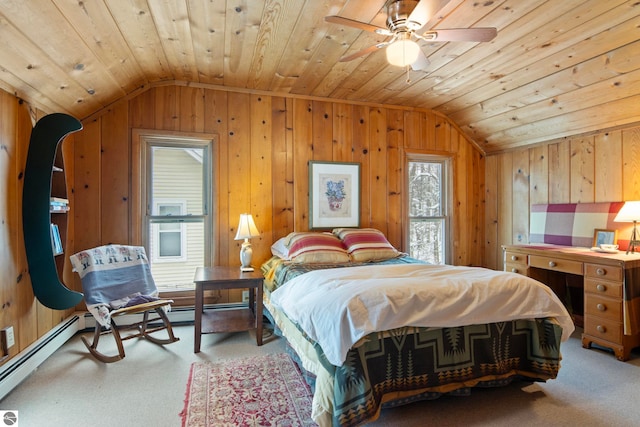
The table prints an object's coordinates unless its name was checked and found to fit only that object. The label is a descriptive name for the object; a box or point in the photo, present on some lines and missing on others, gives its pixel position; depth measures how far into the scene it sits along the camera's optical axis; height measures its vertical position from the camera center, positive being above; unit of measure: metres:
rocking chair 2.62 -0.66
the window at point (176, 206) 3.43 +0.06
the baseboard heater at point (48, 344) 2.13 -1.03
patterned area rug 1.85 -1.14
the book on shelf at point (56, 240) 2.57 -0.22
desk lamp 2.80 -0.03
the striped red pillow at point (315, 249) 3.16 -0.36
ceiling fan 1.91 +1.08
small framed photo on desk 3.15 -0.24
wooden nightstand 2.75 -0.82
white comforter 1.70 -0.51
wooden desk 2.58 -0.64
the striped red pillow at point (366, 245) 3.32 -0.33
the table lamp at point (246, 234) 3.19 -0.21
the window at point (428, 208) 4.34 +0.05
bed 1.67 -0.69
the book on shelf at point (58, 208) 2.51 +0.03
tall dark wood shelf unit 2.38 +0.02
